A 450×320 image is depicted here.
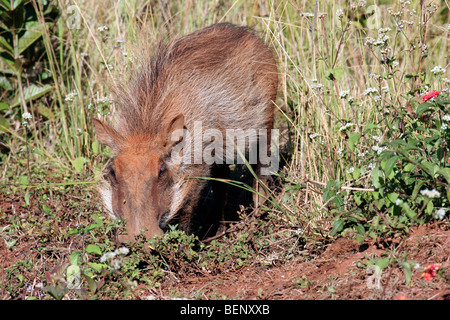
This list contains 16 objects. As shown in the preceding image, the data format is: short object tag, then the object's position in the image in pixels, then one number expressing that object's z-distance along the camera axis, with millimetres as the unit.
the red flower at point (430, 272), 2826
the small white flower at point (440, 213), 2892
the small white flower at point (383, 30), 3680
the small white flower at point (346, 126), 3486
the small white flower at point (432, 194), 2828
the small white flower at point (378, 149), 3281
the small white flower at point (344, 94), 3525
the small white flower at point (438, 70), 3530
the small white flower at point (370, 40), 3636
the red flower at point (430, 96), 3370
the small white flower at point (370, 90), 3464
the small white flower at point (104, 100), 4871
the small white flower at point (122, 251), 3012
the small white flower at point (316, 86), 3885
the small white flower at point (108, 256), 2960
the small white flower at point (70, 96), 5005
